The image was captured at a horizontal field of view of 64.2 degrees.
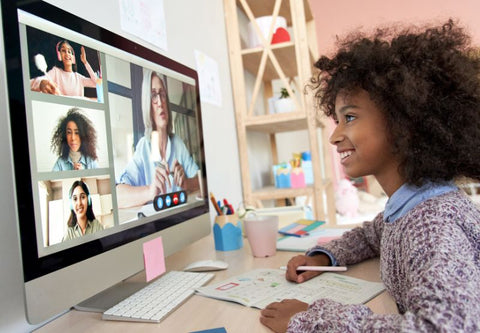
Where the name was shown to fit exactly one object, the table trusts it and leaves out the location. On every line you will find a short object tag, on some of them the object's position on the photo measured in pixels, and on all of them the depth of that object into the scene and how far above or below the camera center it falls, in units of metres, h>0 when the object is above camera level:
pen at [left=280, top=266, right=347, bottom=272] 0.73 -0.20
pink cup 0.91 -0.15
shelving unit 1.67 +0.36
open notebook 0.62 -0.21
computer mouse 0.83 -0.19
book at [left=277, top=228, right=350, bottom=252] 0.97 -0.20
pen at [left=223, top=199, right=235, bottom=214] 1.05 -0.10
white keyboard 0.59 -0.20
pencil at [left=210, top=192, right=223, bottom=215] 1.03 -0.09
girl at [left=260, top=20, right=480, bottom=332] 0.42 -0.01
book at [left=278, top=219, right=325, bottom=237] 1.12 -0.18
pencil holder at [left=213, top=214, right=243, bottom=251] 1.02 -0.16
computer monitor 0.47 +0.05
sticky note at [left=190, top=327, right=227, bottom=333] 0.51 -0.21
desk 0.55 -0.21
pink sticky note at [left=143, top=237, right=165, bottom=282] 0.68 -0.14
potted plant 1.73 +0.30
